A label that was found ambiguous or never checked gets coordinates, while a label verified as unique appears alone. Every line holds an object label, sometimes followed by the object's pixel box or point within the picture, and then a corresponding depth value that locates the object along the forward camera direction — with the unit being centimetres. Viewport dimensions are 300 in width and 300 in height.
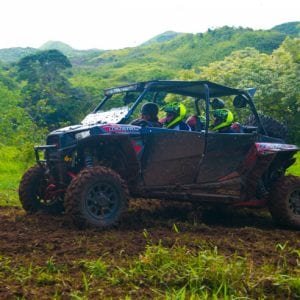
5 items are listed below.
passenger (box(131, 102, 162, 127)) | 773
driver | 763
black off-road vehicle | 658
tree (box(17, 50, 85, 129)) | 3691
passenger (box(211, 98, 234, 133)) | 797
